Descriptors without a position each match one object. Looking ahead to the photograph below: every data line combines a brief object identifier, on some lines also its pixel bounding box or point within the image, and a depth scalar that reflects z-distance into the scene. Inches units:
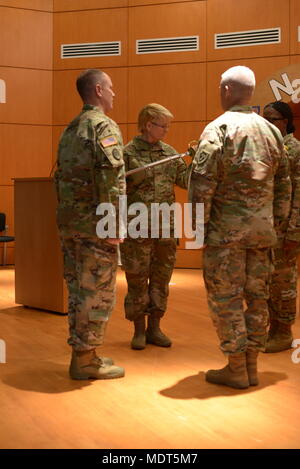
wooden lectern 179.9
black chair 295.6
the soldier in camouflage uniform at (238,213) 101.8
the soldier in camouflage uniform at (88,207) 106.2
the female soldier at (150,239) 135.0
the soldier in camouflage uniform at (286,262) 130.5
